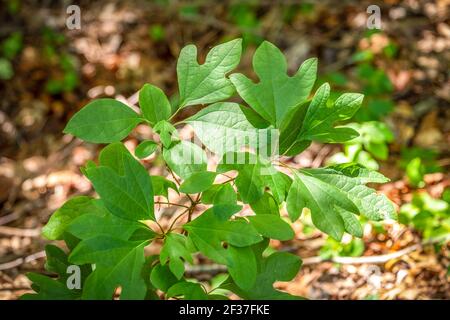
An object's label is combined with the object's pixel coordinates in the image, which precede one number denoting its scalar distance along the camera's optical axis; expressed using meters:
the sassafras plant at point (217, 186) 1.34
